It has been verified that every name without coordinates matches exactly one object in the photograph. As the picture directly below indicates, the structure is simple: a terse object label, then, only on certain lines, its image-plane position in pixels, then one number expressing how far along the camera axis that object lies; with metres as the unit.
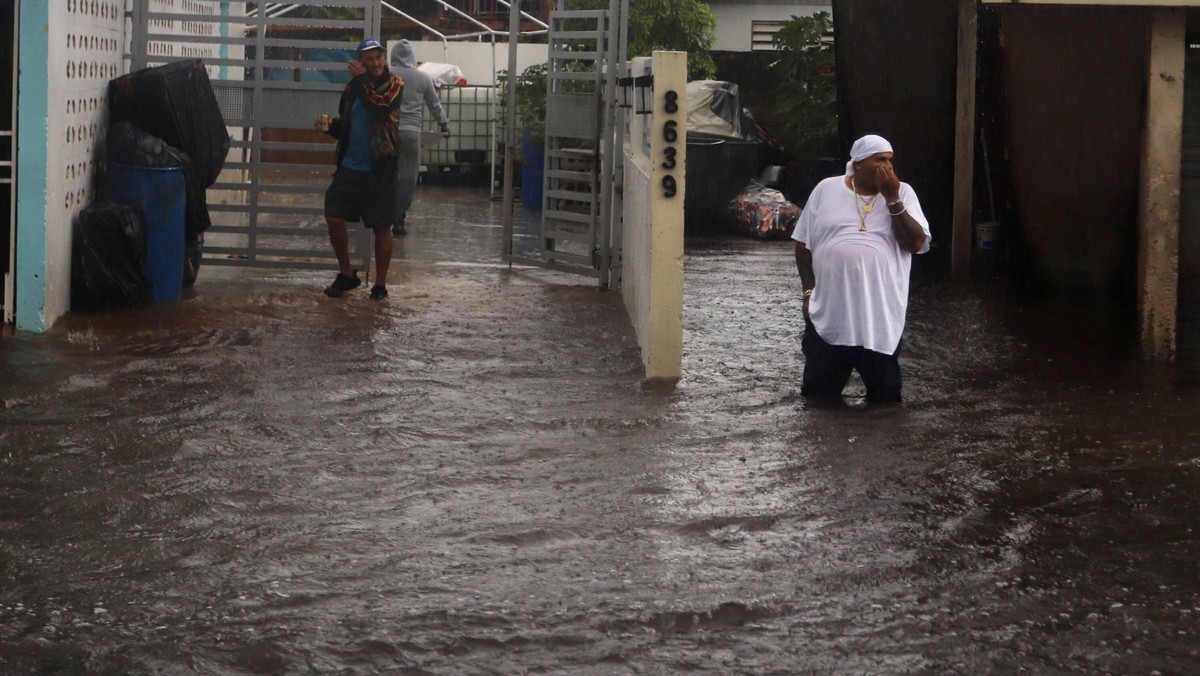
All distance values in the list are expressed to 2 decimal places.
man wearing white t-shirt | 7.75
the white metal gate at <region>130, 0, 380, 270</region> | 11.73
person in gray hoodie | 14.52
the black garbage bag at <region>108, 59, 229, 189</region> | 11.03
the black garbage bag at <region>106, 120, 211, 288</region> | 10.81
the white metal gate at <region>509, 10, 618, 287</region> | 12.30
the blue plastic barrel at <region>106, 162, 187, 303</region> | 10.79
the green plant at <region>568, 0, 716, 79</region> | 20.83
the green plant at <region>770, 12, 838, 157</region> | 18.97
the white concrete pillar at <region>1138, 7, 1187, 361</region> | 9.36
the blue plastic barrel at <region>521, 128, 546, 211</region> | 19.08
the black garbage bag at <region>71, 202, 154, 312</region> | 10.30
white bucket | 14.97
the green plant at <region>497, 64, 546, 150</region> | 18.25
